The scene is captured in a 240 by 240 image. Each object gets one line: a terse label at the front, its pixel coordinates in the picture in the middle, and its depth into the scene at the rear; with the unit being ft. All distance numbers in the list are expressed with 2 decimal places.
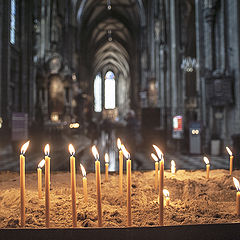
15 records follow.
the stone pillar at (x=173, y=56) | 46.26
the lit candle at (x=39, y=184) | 8.44
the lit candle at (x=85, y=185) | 7.40
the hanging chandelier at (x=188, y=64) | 45.49
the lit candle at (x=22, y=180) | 5.66
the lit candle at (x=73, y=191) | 5.53
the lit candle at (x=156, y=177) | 9.24
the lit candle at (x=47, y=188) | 5.57
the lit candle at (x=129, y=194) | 5.68
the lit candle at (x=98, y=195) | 5.55
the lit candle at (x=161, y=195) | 5.57
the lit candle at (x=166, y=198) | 7.95
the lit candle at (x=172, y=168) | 11.78
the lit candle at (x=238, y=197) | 6.28
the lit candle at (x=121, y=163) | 9.08
